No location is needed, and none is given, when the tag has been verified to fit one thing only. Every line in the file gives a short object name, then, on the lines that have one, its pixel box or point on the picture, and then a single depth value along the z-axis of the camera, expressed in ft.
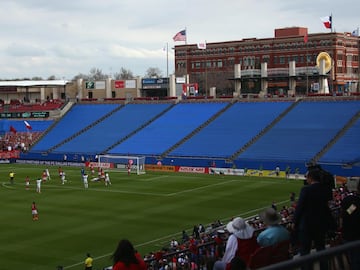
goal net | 204.54
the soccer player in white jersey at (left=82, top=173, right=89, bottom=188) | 162.73
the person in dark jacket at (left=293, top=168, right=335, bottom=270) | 29.76
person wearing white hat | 27.89
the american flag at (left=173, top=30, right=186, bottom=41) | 270.26
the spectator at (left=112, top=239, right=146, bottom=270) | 27.02
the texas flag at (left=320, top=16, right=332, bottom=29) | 241.55
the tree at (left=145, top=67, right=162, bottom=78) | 610.48
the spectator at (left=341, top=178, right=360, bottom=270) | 30.07
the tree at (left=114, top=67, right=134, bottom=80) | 617.45
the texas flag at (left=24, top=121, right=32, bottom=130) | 257.94
